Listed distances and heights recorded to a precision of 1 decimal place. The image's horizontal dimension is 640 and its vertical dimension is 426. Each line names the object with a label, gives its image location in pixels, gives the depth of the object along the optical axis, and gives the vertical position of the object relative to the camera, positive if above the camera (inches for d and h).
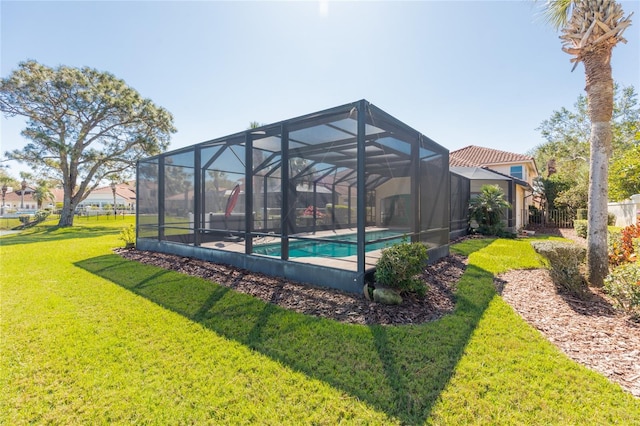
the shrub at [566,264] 194.4 -37.5
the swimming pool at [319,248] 235.3 -33.1
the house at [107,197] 2023.9 +97.6
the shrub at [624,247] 227.1 -29.0
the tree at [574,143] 732.0 +244.5
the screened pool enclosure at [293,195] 222.5 +17.9
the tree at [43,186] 882.0 +77.1
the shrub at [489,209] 508.4 +5.2
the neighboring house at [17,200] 2112.5 +76.1
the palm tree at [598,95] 210.8 +90.2
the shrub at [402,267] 179.0 -35.6
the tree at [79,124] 720.3 +249.3
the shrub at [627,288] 159.4 -44.3
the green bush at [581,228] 503.8 -28.7
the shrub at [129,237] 411.9 -39.5
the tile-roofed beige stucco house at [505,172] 586.9 +96.5
